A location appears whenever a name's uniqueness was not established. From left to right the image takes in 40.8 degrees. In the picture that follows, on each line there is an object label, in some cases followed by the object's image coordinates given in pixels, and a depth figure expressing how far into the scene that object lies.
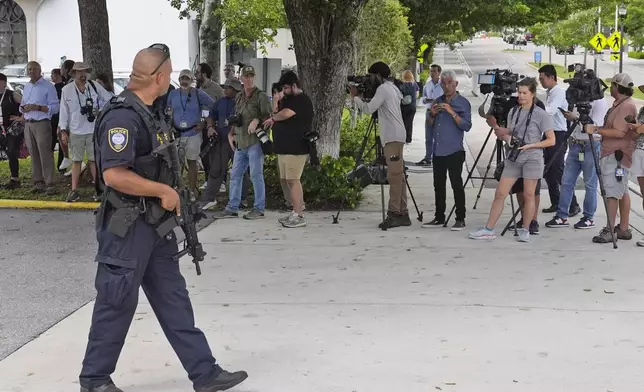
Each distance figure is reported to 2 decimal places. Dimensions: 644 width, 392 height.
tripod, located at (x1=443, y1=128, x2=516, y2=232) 9.58
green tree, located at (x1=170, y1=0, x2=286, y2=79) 19.73
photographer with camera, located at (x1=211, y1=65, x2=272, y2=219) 9.87
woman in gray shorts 8.41
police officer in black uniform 4.30
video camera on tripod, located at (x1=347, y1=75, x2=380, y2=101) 9.39
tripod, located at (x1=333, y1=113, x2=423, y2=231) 9.86
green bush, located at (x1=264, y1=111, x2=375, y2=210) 10.66
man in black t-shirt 9.36
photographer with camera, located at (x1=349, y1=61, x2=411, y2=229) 9.28
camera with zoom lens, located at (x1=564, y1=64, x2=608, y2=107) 8.65
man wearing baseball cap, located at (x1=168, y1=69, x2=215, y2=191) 10.77
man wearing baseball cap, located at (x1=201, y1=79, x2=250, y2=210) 10.72
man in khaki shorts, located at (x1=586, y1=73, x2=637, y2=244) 8.45
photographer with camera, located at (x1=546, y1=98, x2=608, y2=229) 9.22
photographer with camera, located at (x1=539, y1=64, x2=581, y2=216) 9.76
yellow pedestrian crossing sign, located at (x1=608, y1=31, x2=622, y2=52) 37.50
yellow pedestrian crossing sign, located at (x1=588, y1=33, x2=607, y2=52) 38.41
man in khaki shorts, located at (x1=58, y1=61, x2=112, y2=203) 10.89
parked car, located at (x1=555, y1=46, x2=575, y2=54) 72.49
